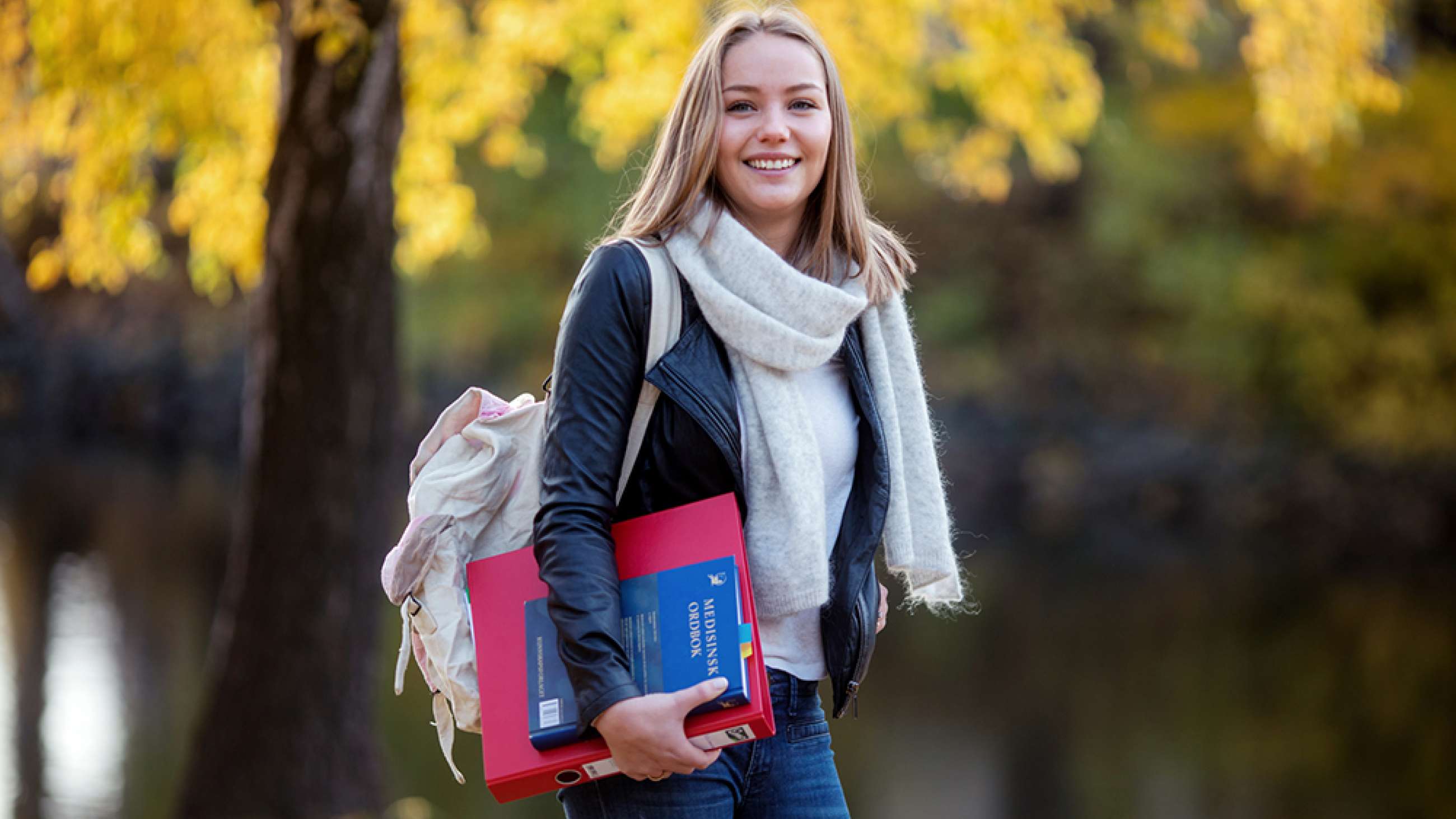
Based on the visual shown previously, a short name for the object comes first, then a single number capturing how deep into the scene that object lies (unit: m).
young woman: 7.75
